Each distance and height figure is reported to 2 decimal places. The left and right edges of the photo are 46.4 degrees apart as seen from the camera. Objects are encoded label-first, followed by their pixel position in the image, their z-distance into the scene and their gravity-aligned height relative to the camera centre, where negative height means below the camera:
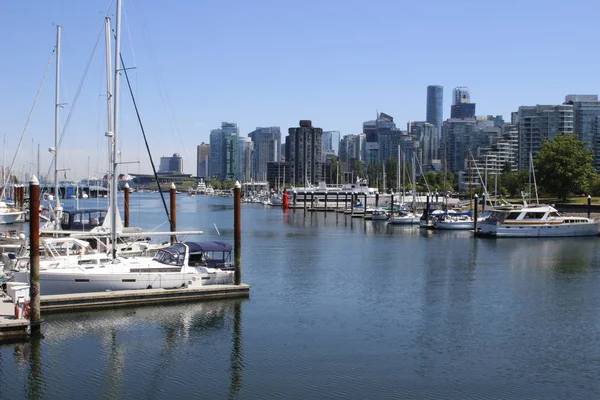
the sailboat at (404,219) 109.62 -5.02
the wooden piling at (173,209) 52.53 -1.98
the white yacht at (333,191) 177.38 -1.26
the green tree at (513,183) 153.38 +1.14
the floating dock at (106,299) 30.18 -5.94
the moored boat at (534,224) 83.81 -4.36
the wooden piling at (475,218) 88.88 -3.94
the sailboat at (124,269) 36.81 -4.62
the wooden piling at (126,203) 57.75 -1.62
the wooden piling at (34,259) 30.30 -3.26
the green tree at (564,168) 126.81 +3.68
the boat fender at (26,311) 30.99 -5.65
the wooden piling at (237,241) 40.78 -3.25
